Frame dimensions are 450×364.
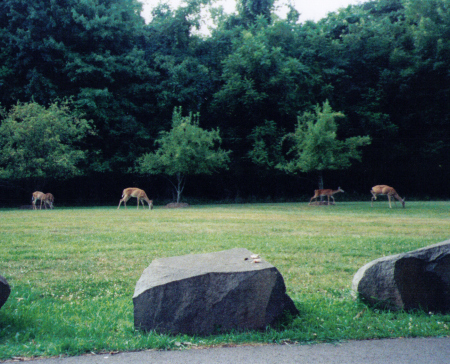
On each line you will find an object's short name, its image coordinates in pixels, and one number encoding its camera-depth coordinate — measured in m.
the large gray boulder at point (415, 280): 4.86
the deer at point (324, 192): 28.30
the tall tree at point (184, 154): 28.78
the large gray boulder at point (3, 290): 4.41
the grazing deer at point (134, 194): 26.48
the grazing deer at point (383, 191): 26.28
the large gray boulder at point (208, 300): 4.34
